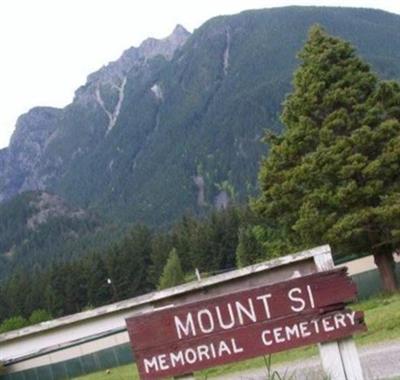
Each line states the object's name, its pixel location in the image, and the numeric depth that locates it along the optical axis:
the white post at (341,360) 4.97
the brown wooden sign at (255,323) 4.91
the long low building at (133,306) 5.36
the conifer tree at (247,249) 83.25
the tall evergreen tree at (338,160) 22.81
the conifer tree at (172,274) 85.69
